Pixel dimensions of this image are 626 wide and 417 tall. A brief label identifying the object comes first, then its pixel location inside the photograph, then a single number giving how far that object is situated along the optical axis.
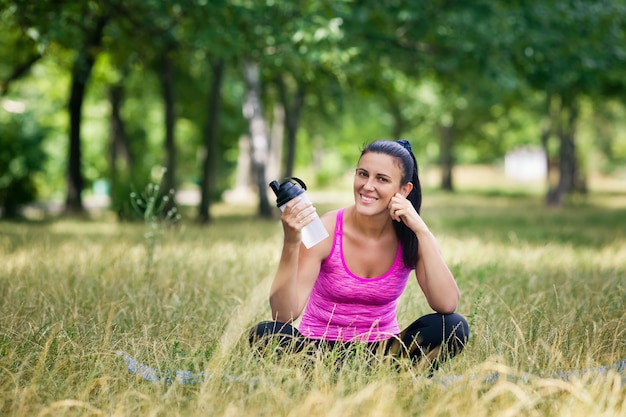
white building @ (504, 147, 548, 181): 77.31
